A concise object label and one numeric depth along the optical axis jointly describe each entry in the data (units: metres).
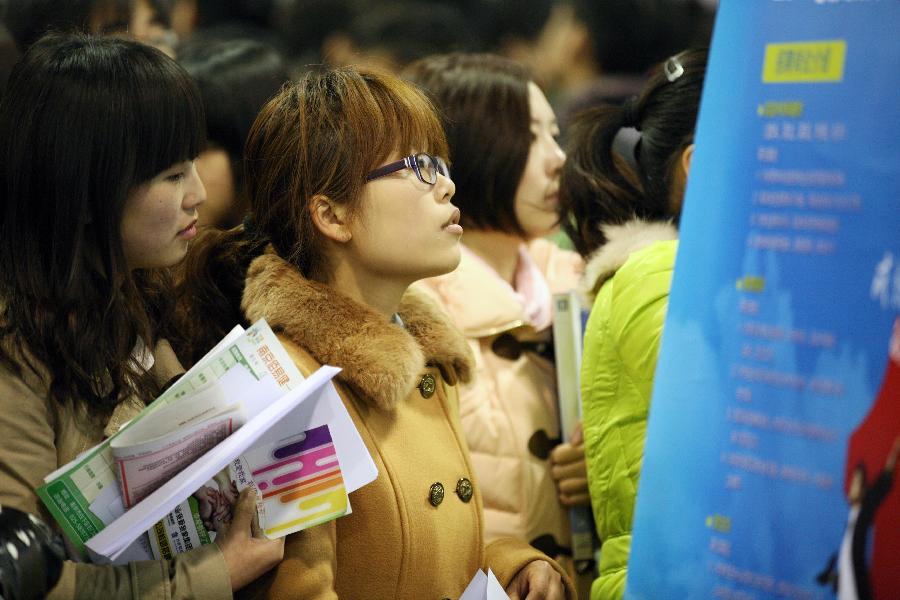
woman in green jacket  3.58
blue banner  3.13
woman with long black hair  3.33
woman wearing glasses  3.43
